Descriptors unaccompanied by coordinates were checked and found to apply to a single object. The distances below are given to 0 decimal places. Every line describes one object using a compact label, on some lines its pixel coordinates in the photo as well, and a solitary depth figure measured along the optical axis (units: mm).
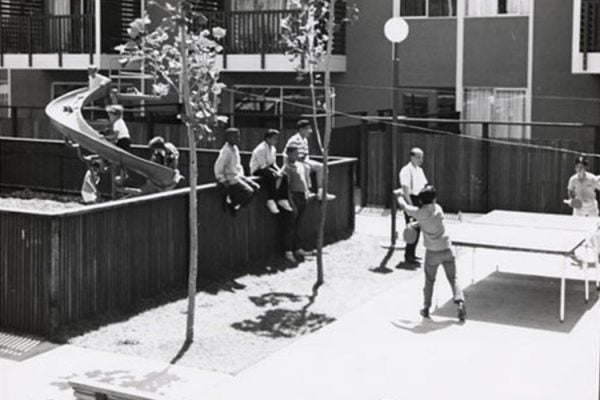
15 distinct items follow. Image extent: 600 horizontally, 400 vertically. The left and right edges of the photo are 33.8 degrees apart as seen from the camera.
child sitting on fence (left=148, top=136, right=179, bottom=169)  17469
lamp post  17328
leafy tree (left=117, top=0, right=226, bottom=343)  11500
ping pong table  12562
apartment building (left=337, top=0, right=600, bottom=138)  23359
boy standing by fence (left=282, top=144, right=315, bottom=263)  16109
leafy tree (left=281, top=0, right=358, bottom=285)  14805
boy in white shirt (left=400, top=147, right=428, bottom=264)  15617
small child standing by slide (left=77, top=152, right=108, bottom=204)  19220
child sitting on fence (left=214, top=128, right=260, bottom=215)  14805
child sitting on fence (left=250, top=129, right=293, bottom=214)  15953
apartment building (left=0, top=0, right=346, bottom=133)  26750
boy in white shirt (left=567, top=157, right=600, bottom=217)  16297
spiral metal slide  17016
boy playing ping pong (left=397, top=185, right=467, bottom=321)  12430
